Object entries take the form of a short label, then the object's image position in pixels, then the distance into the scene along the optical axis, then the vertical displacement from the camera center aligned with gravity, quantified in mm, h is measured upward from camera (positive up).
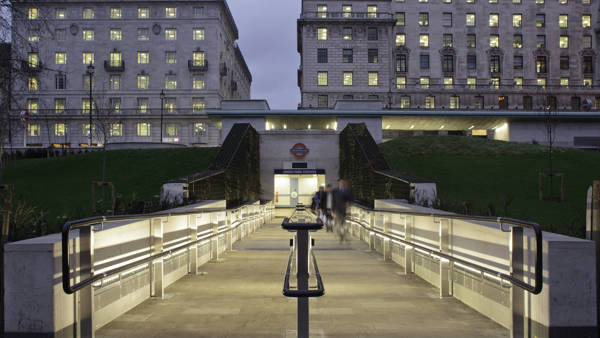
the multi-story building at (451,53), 69562 +18871
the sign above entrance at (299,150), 37938 +1702
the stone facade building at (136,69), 74125 +17190
